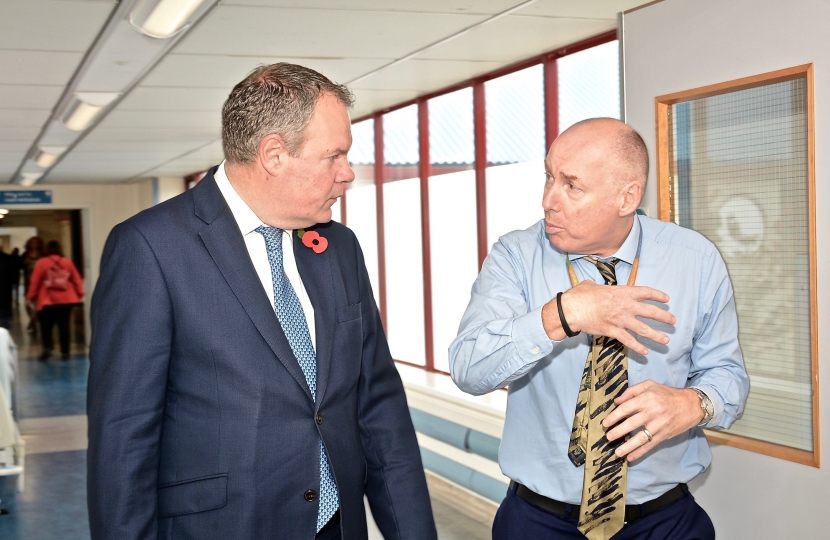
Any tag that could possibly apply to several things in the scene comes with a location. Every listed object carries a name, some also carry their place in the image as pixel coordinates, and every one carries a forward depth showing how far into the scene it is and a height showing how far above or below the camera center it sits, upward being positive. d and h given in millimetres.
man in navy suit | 1607 -181
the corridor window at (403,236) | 7512 +175
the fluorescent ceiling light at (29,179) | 13078 +1395
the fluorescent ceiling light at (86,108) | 6125 +1209
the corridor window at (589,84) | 4988 +1027
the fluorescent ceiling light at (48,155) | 9570 +1313
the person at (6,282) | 17078 -369
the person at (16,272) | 18547 -167
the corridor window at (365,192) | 8320 +658
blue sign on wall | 15273 +1229
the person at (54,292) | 12508 -423
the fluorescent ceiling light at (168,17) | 3684 +1127
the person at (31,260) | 14450 +79
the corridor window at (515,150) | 5695 +723
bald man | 1906 -260
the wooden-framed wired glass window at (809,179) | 2281 +190
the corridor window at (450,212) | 6566 +341
